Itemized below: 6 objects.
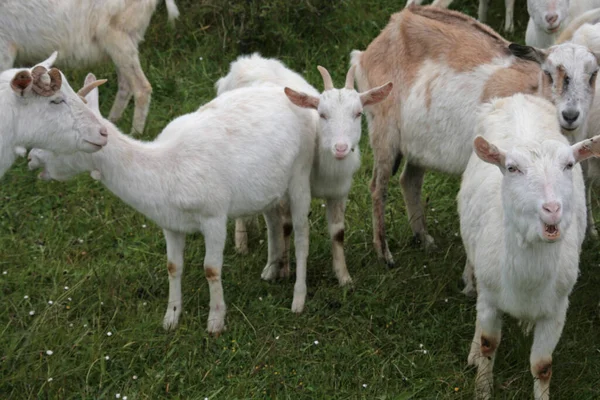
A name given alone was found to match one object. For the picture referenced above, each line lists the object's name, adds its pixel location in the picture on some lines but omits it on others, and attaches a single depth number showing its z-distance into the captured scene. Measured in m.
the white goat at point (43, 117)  4.98
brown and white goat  5.65
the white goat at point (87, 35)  7.77
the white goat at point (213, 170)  5.43
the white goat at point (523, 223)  4.09
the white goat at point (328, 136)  5.77
